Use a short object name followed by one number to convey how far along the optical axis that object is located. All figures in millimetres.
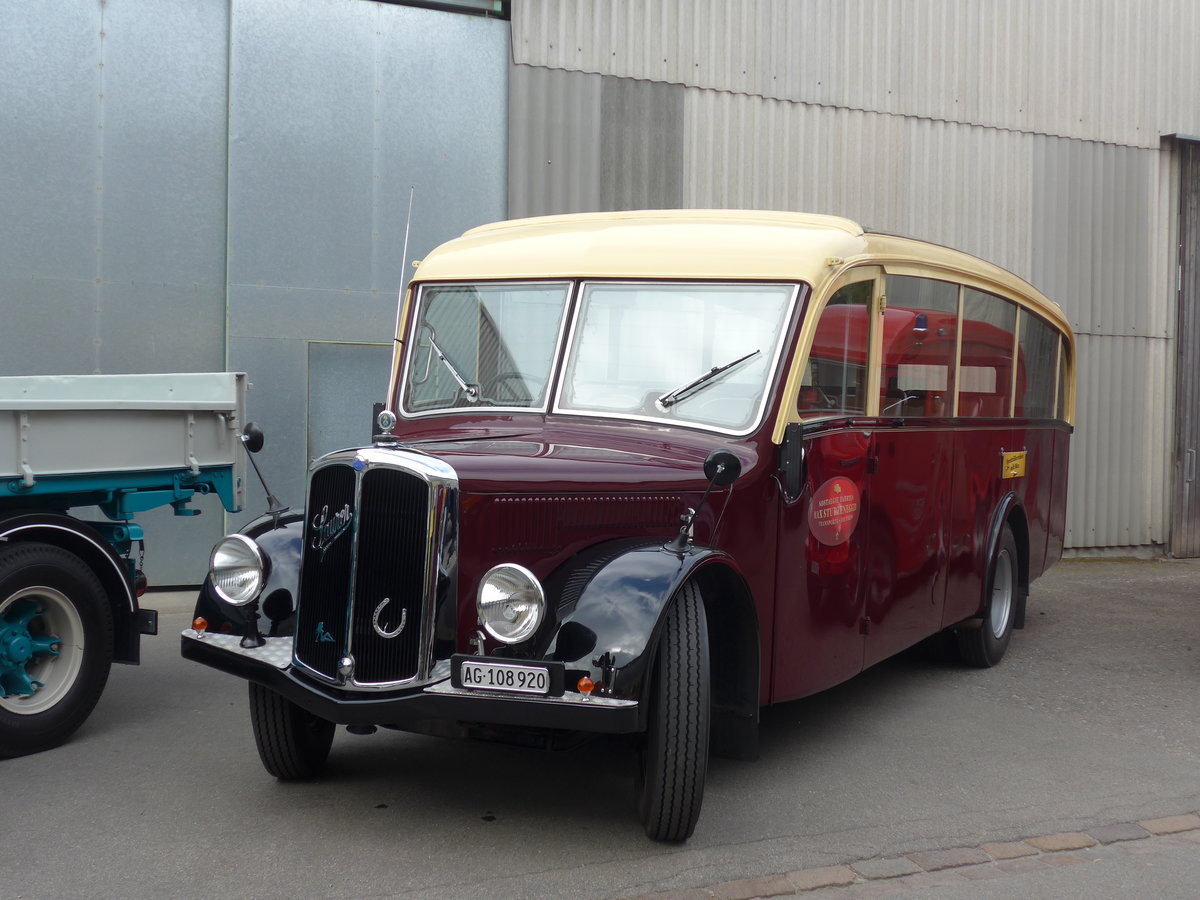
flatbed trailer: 5238
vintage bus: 4070
